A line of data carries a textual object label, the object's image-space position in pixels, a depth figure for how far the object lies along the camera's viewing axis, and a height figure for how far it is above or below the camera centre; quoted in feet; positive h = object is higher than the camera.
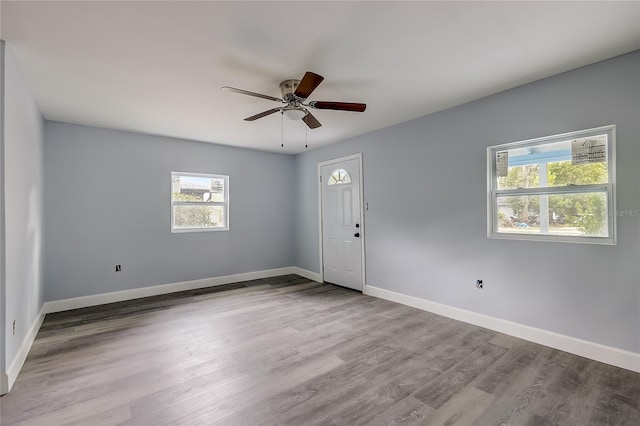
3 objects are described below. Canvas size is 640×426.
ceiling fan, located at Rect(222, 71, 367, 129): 7.54 +3.37
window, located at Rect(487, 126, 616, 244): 8.09 +0.78
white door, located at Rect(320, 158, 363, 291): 15.44 -0.56
